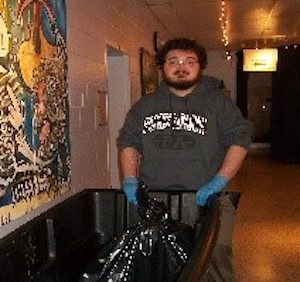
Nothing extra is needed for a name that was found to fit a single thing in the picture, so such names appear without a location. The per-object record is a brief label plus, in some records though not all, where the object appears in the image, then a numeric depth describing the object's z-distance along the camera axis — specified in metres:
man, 2.48
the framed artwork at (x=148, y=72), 5.64
